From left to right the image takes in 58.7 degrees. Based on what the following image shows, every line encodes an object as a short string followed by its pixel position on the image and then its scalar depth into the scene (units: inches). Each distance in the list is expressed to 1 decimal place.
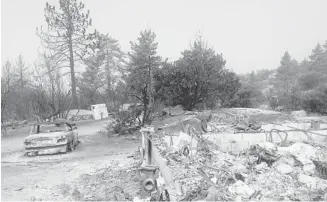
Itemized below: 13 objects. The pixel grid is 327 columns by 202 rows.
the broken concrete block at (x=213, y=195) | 175.8
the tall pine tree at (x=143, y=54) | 1489.9
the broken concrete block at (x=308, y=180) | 218.7
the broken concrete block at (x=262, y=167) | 256.2
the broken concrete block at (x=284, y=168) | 248.3
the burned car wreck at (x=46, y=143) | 430.6
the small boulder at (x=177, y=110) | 811.8
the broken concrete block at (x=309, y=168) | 251.2
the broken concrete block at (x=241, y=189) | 195.2
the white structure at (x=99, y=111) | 1009.5
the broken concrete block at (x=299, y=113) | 840.3
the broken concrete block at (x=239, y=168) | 251.9
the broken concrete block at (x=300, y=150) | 285.5
